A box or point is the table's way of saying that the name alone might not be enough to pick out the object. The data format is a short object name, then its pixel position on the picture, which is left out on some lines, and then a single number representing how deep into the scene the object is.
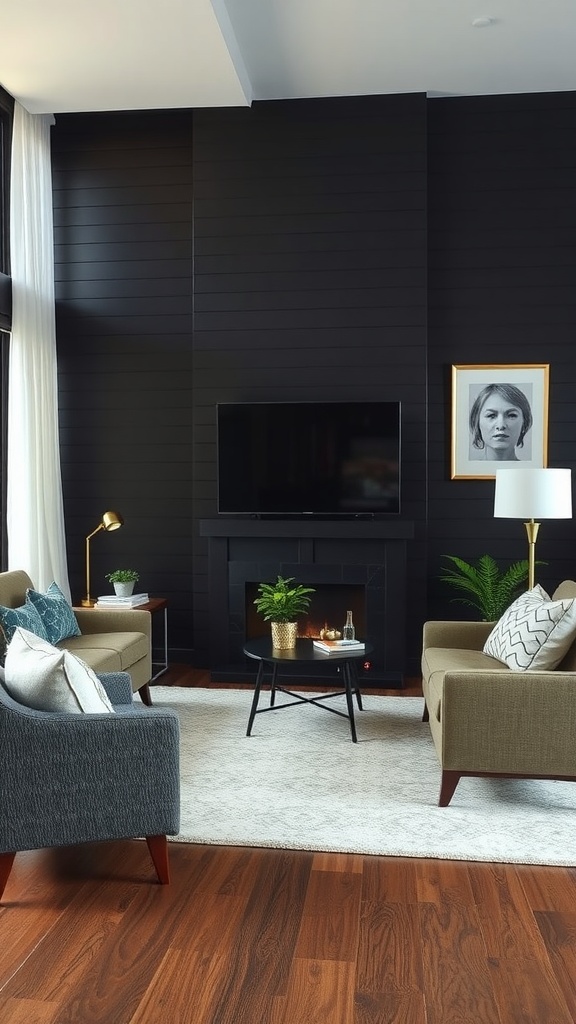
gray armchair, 2.66
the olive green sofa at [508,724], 3.28
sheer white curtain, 5.62
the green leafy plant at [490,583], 5.53
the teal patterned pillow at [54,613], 4.51
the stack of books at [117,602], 5.46
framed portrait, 5.76
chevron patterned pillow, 3.58
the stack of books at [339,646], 4.32
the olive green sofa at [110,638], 4.36
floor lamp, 4.40
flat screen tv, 5.52
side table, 5.47
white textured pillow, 2.77
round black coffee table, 4.21
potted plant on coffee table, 4.45
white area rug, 3.10
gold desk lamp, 5.67
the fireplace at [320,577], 5.46
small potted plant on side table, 5.61
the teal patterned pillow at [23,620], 4.01
